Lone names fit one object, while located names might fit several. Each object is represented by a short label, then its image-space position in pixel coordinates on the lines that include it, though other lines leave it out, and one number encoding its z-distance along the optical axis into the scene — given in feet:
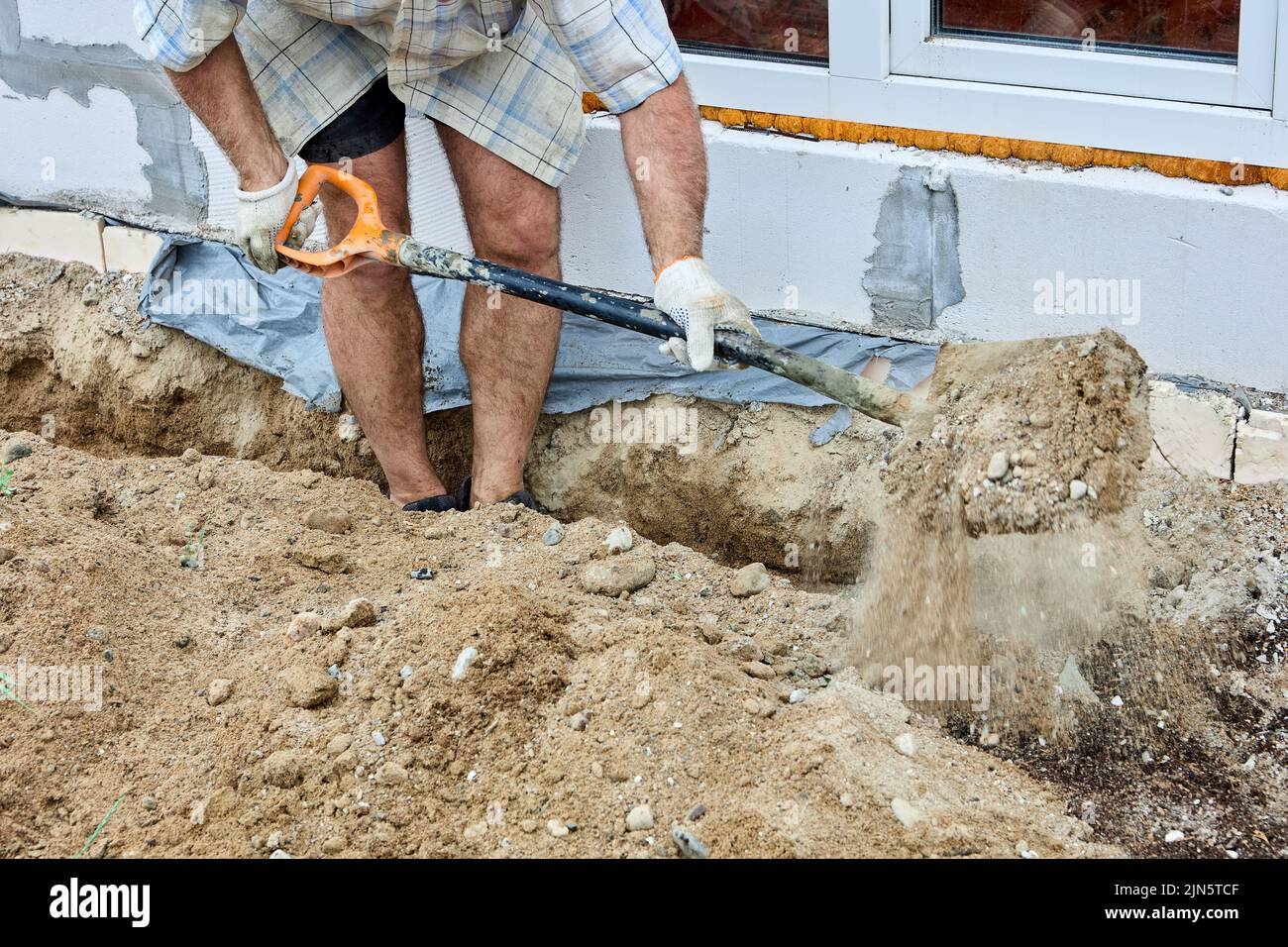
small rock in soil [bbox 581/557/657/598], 8.48
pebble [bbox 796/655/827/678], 7.73
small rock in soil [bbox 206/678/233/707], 7.45
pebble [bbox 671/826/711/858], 6.05
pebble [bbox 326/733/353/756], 6.82
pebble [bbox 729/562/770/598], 8.68
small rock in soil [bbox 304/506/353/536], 9.57
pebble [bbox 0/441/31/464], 10.64
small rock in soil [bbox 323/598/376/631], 7.82
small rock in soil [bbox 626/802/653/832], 6.26
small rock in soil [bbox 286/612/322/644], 7.80
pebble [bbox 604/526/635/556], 9.00
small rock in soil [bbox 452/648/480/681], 7.17
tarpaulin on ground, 10.31
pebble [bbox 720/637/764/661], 7.84
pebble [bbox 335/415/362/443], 11.60
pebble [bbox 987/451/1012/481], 7.38
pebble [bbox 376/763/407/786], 6.64
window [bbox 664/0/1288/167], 8.44
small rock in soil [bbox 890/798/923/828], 6.19
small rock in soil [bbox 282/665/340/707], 7.13
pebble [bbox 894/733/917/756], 6.80
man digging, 8.17
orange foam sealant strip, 8.57
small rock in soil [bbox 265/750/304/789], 6.69
